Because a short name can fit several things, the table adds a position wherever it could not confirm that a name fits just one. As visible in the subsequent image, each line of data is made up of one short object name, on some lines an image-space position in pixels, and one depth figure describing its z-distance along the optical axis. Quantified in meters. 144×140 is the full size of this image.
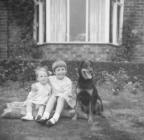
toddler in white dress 5.48
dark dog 5.08
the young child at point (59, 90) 5.24
